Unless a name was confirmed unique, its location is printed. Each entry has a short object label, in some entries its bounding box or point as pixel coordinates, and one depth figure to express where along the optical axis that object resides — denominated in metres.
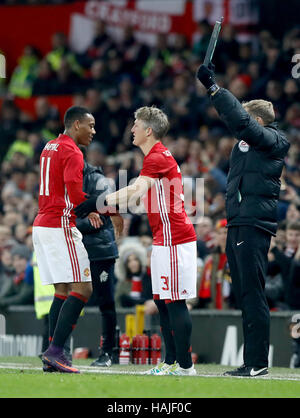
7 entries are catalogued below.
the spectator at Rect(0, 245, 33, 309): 28.45
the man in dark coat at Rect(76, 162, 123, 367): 19.69
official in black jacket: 15.88
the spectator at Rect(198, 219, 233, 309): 24.31
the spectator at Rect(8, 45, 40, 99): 43.78
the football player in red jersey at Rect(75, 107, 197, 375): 16.28
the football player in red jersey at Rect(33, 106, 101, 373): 16.28
